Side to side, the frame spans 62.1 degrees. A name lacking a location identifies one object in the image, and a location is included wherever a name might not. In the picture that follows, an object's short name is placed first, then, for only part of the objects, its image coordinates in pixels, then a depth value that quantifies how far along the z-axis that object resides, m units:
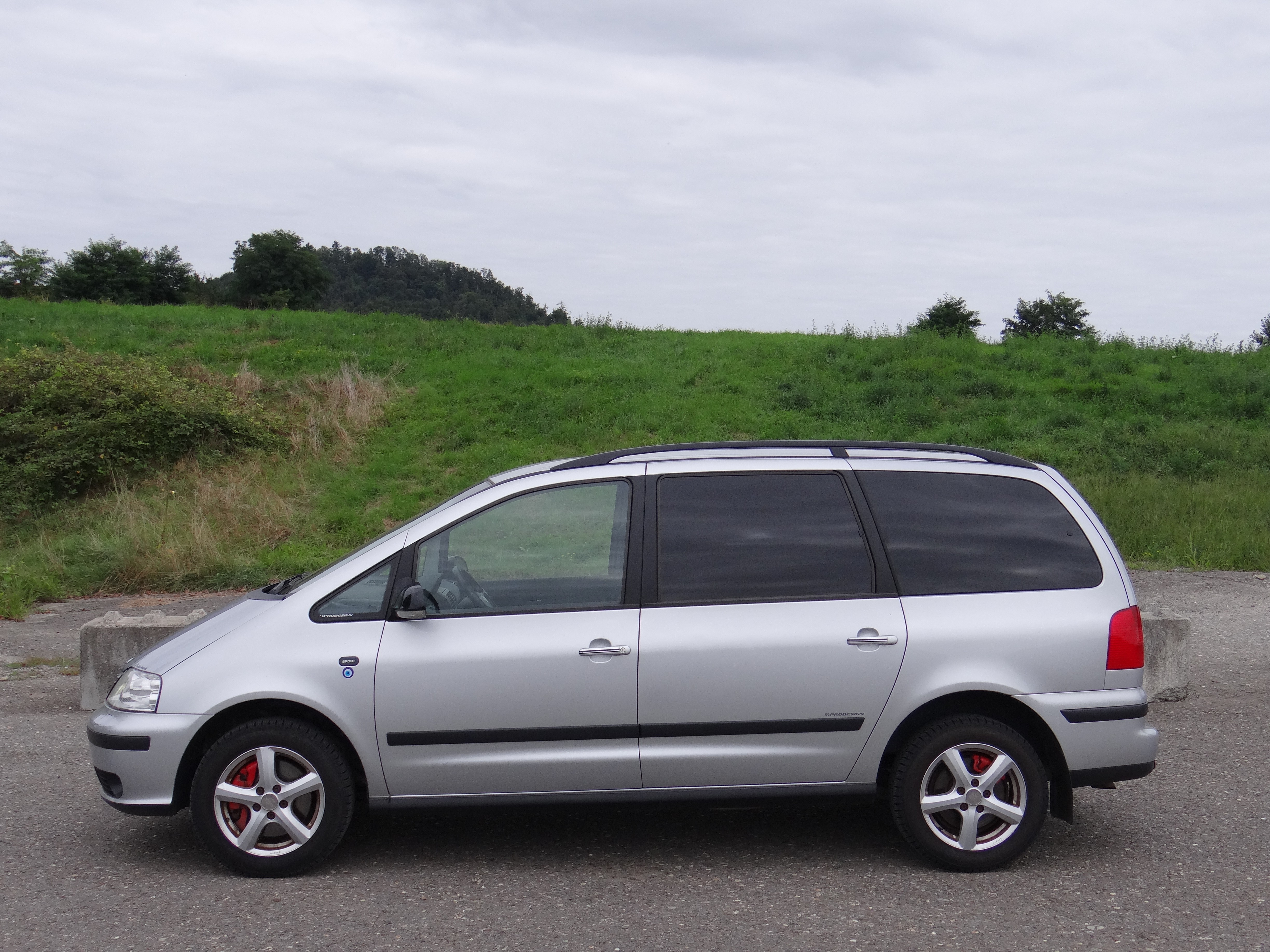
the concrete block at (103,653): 7.28
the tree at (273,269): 56.59
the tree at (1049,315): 55.12
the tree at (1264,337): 31.34
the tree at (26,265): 49.72
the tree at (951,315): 41.50
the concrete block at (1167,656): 7.19
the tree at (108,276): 48.75
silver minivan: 4.30
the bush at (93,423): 17.56
